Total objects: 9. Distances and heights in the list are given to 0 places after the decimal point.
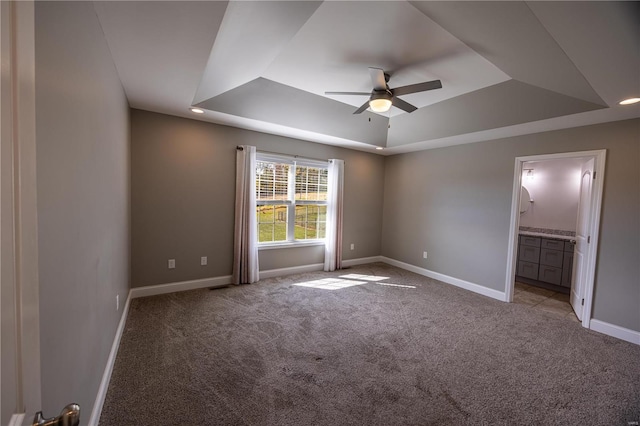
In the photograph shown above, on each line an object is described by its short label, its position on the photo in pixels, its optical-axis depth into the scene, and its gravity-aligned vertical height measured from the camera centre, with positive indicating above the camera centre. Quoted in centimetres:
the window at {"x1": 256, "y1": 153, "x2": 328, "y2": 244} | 426 -4
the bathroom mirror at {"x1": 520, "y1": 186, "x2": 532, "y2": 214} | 513 +8
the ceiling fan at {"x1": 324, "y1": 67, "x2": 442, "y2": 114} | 238 +102
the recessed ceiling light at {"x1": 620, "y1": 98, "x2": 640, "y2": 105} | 235 +97
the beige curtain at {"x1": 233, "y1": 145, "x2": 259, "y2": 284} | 389 -35
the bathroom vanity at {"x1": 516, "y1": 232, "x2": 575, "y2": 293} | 409 -86
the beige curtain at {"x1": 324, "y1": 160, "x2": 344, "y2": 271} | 482 -26
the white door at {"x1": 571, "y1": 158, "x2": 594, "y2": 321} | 318 -40
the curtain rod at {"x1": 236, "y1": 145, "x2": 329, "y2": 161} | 388 +67
